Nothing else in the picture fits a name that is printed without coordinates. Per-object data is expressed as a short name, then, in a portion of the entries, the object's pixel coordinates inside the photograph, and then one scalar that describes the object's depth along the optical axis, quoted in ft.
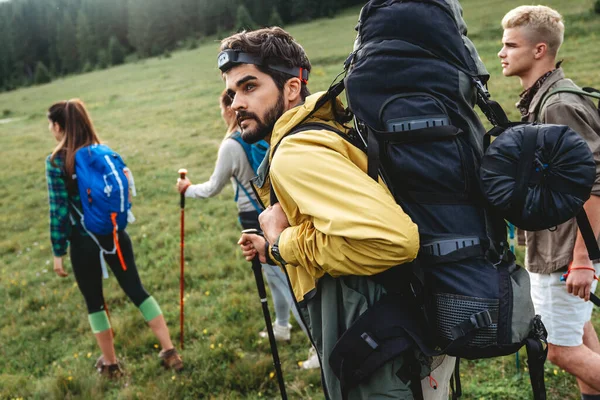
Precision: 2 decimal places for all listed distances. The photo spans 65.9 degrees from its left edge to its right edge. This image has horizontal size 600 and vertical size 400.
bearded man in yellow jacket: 6.33
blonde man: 10.27
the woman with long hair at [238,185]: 15.56
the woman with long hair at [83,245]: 15.72
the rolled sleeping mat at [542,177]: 6.42
